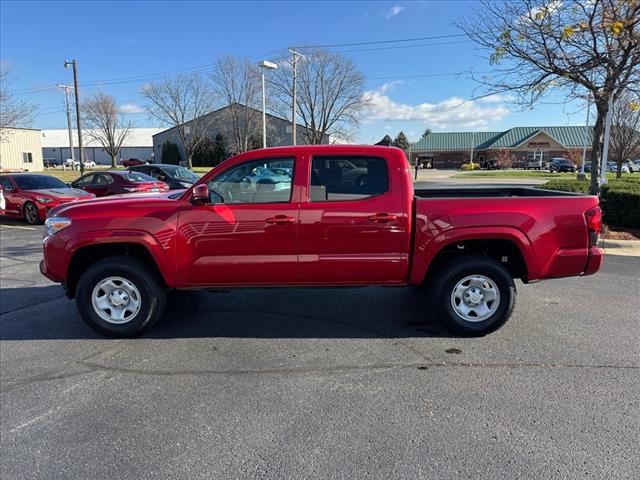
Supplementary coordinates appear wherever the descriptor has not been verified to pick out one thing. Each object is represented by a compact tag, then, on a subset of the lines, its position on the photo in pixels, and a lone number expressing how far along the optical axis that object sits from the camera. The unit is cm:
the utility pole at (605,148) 1195
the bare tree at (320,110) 4959
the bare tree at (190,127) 4681
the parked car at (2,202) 1227
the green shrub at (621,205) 1042
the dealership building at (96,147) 8775
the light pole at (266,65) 2464
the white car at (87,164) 6901
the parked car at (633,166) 5202
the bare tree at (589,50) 884
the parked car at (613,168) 4800
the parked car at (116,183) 1512
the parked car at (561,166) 5616
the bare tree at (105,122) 5884
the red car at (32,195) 1305
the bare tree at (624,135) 2728
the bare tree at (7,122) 2231
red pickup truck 450
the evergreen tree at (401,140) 9355
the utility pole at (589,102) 1065
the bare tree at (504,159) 6744
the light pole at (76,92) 2989
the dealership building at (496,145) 7394
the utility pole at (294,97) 3344
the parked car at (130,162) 6105
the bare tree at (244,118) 4391
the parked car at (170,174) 1809
